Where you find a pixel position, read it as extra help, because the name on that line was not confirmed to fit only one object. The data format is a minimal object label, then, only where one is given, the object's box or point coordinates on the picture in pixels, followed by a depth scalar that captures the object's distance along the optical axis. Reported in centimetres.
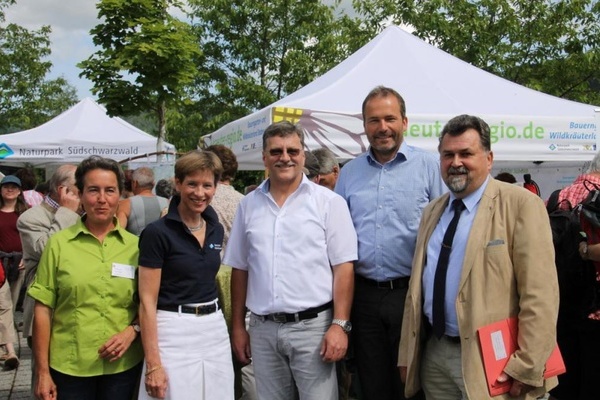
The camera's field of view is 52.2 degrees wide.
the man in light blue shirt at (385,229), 312
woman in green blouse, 288
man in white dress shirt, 298
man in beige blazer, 250
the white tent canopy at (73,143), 1364
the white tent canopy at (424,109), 564
